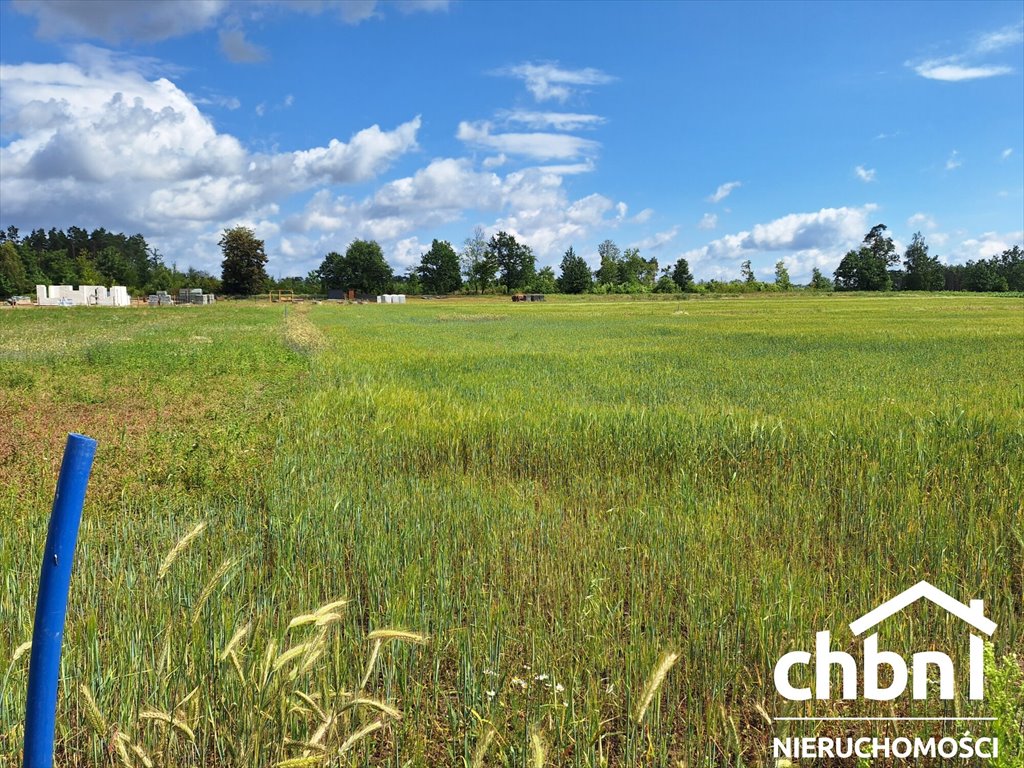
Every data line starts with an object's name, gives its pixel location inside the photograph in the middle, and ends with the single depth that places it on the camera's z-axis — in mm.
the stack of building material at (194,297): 85306
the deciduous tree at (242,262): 99688
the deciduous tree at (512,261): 133375
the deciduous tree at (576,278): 129250
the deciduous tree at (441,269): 126312
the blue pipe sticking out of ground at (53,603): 1618
